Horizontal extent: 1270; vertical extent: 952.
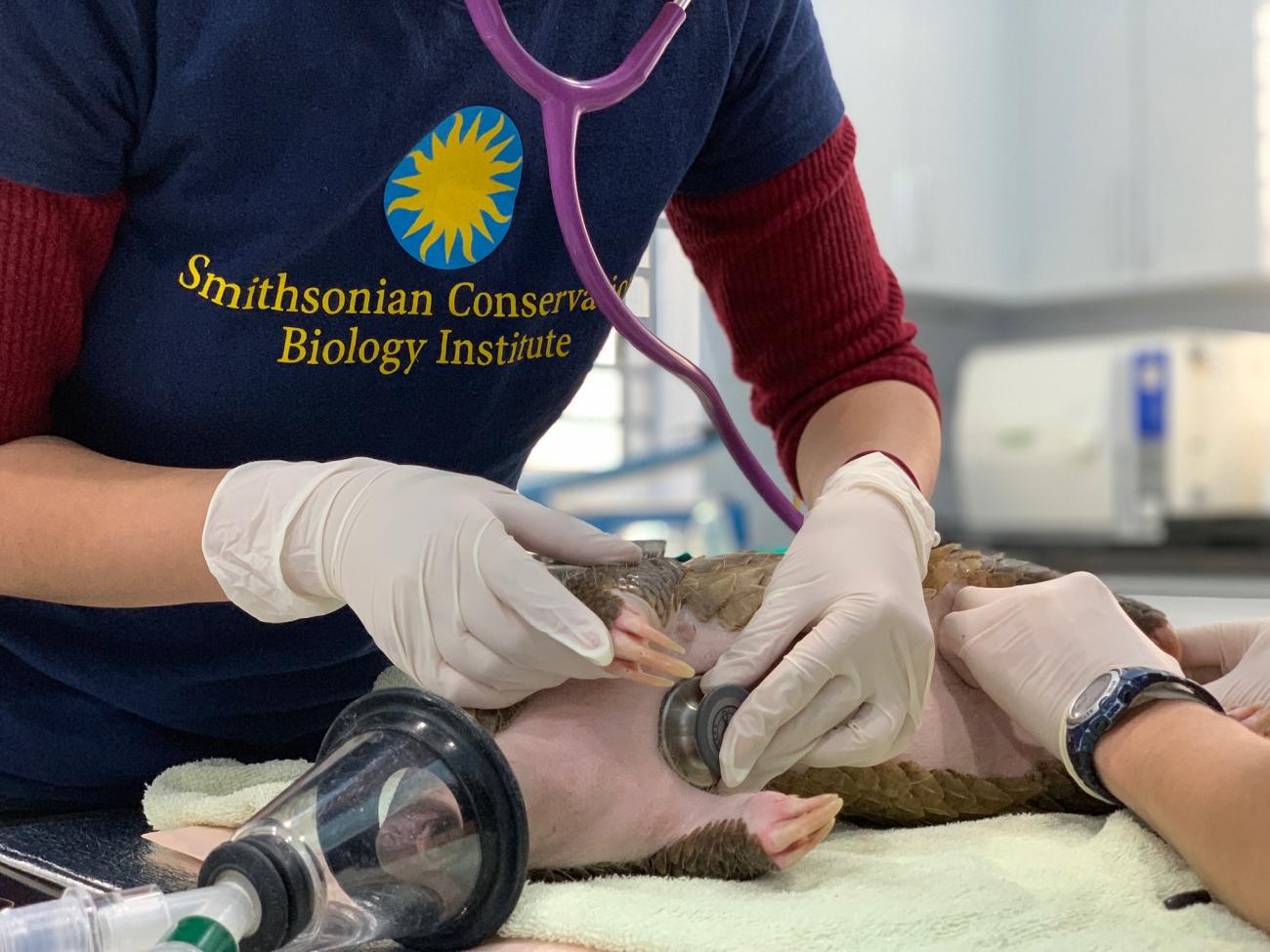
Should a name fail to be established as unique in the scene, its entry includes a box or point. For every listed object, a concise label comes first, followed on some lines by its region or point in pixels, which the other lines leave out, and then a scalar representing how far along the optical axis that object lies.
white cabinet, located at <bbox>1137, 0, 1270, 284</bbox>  3.94
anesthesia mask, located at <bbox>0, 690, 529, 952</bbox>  0.67
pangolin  0.85
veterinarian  0.91
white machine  3.63
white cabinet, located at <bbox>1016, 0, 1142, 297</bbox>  4.25
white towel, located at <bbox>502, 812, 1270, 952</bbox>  0.70
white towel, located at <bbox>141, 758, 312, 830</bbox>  0.96
